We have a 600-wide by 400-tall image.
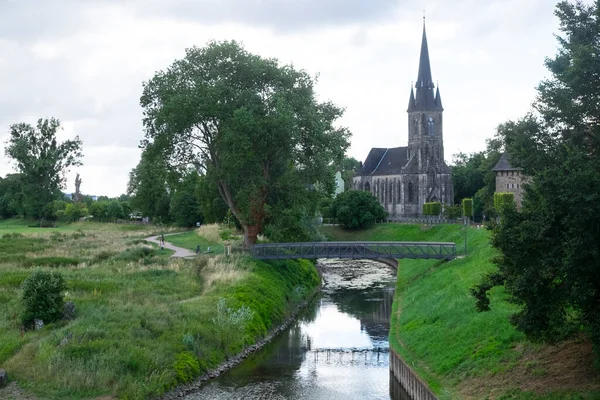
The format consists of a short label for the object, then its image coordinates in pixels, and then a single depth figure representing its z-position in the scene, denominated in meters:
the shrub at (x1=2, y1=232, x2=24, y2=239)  60.75
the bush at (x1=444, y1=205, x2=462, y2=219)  81.12
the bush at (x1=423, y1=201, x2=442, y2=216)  91.31
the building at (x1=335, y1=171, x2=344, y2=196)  142.59
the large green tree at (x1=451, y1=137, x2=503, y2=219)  81.81
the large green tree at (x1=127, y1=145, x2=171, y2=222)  49.09
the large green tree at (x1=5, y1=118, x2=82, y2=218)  86.69
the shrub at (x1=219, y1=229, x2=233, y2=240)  56.16
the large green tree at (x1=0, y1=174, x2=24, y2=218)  92.38
